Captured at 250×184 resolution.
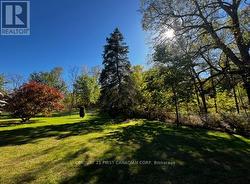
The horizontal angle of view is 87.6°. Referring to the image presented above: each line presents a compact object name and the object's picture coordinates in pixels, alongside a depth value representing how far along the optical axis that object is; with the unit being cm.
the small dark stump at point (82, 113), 1489
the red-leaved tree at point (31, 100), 1124
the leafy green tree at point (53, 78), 3645
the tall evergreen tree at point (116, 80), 1555
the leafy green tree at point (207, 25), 477
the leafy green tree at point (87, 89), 2738
